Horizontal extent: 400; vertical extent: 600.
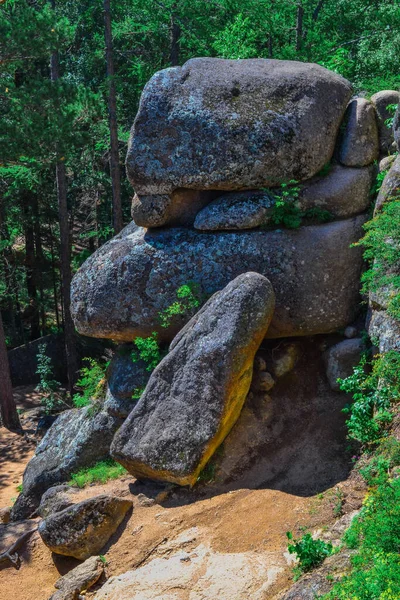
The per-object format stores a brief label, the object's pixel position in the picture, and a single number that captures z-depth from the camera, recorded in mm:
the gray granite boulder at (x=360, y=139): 11508
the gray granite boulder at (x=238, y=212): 11227
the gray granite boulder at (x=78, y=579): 8516
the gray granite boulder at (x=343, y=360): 10320
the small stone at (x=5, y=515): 12340
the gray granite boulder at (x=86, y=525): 9422
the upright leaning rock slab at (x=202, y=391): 9625
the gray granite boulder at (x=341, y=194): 11328
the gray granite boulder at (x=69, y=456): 11875
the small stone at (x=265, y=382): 10484
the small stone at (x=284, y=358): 10742
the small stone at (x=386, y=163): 11260
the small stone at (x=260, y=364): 10688
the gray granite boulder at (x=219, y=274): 10922
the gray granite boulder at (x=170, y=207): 11883
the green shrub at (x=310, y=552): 6859
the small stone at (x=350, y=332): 10805
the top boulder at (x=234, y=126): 11258
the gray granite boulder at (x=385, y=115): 11594
